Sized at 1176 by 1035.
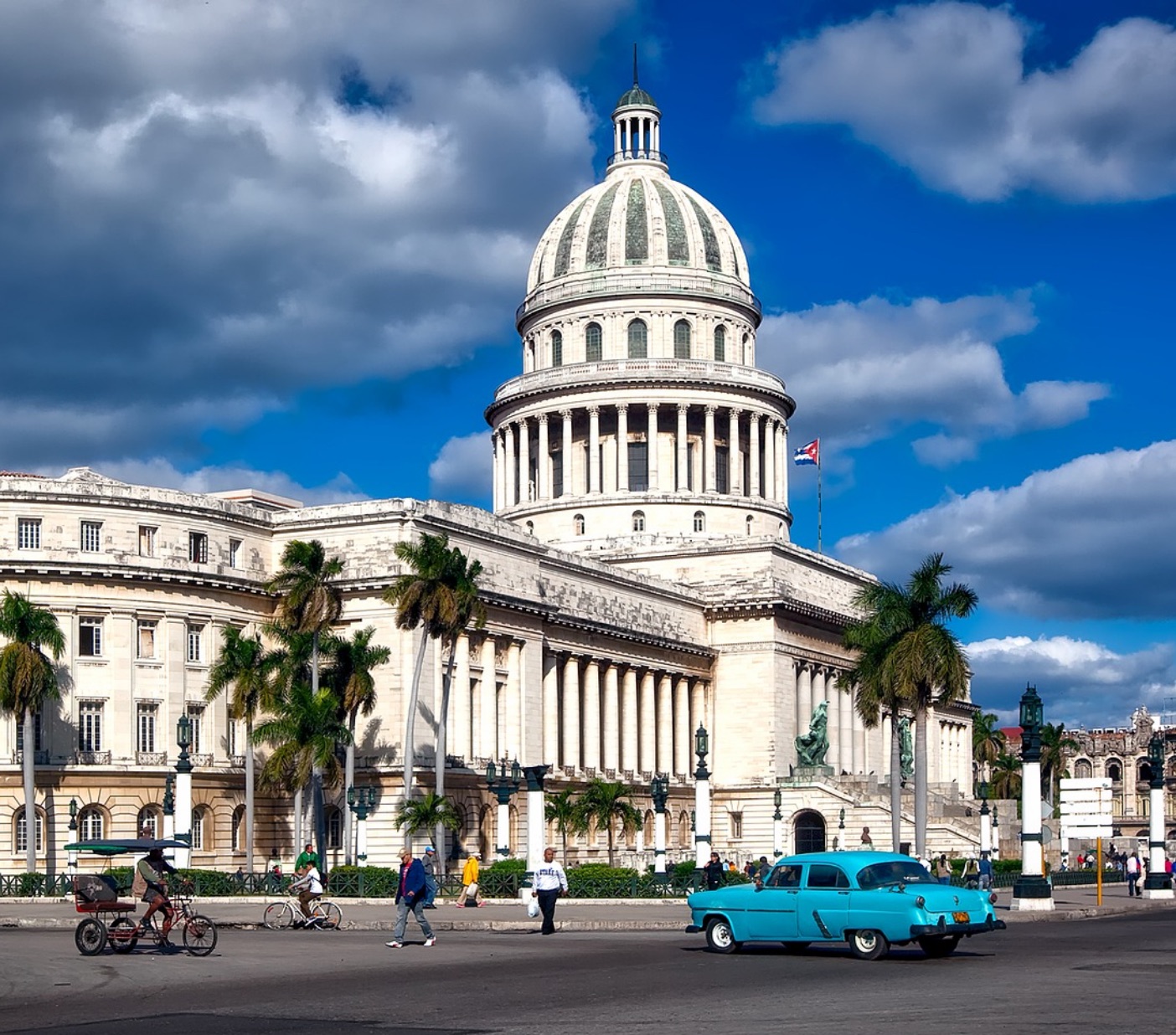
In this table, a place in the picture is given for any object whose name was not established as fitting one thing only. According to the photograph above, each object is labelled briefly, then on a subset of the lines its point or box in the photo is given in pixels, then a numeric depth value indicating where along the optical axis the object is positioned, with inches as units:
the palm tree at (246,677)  2872.3
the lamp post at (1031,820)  2030.0
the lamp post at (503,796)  2450.8
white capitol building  2957.7
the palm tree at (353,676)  2903.5
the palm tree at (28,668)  2689.5
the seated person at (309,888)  1697.8
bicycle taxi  1298.0
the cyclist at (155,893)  1295.5
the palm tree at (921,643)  2770.7
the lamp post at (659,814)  2679.6
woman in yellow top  2103.8
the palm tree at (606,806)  3280.0
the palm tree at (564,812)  3248.0
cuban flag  4753.9
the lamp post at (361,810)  2544.3
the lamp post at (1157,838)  2480.3
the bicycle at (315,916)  1705.2
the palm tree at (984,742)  6038.4
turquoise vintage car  1236.5
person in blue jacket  1450.5
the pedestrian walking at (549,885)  1588.3
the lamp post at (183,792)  2469.2
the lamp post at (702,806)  2573.8
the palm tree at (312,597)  2866.6
